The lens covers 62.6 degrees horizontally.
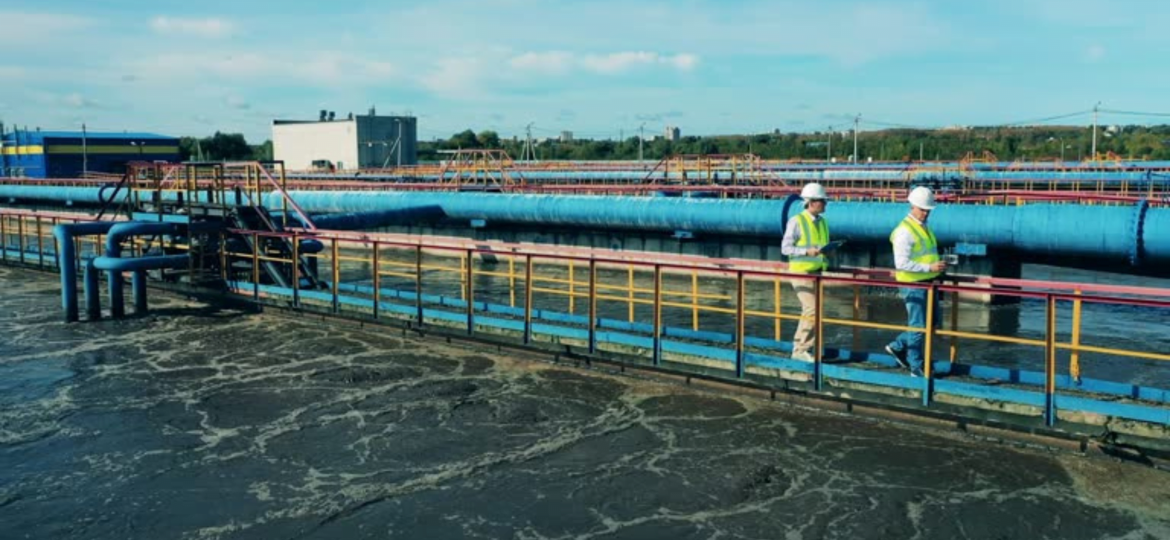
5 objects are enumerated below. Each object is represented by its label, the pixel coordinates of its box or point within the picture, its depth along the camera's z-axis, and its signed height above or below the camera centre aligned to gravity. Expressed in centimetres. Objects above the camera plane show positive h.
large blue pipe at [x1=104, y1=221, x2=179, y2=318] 1448 -84
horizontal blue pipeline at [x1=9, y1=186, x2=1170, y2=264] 1502 -77
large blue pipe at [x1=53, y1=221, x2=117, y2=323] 1438 -128
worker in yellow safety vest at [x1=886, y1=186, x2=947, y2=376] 826 -65
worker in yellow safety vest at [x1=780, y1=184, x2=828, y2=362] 893 -65
